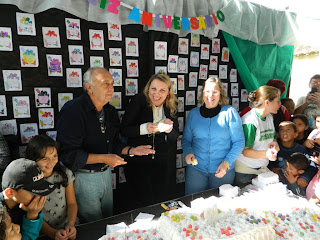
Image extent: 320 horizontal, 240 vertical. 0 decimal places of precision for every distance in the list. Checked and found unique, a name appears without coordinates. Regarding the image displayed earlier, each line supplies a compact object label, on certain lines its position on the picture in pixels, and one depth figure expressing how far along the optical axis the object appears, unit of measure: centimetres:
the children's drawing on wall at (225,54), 349
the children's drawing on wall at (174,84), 314
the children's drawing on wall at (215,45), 337
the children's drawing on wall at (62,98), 251
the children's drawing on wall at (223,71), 352
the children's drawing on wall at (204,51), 331
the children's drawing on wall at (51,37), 233
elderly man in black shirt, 186
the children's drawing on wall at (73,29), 243
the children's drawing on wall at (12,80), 224
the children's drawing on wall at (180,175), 348
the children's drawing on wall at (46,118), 245
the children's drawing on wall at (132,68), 285
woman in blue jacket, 228
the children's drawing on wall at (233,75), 362
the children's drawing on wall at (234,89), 367
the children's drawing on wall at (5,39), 216
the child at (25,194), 133
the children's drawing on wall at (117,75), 276
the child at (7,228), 116
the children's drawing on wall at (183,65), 318
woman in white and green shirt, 237
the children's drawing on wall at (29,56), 227
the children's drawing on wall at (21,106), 232
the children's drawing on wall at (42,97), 240
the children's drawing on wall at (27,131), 240
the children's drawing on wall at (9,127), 230
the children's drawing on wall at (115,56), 271
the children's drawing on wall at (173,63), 306
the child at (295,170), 242
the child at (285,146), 276
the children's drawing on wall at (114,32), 265
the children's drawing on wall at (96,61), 262
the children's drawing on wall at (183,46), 312
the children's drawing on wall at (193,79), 329
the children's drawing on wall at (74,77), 252
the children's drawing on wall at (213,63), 342
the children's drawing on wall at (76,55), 250
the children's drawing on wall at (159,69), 296
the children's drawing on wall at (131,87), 287
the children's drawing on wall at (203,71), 336
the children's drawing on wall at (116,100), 279
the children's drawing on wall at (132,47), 279
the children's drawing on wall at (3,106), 226
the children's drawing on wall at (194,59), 325
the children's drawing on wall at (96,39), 257
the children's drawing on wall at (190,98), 333
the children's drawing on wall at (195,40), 319
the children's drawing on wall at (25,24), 220
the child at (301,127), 311
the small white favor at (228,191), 200
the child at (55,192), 158
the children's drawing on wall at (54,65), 240
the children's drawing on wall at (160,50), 290
